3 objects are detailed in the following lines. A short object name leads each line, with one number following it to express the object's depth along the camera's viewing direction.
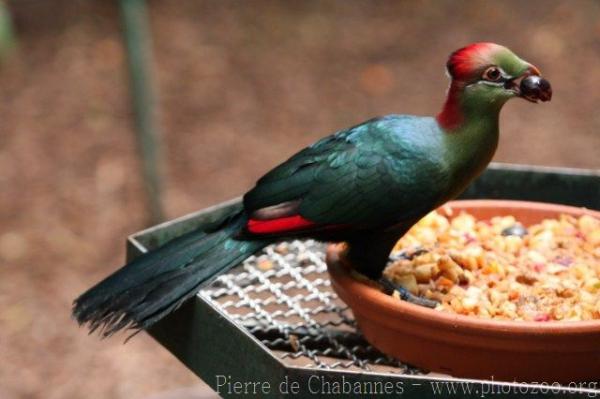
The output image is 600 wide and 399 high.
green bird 5.54
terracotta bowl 5.48
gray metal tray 5.43
